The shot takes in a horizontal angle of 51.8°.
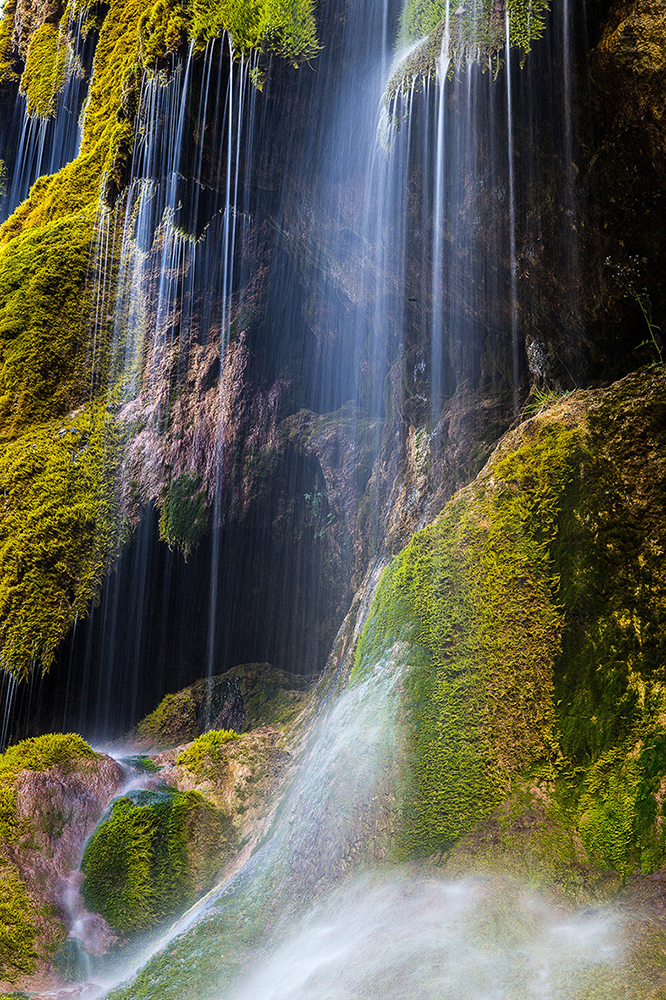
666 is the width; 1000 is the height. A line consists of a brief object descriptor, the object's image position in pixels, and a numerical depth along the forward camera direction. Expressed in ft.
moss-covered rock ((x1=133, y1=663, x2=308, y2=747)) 30.60
